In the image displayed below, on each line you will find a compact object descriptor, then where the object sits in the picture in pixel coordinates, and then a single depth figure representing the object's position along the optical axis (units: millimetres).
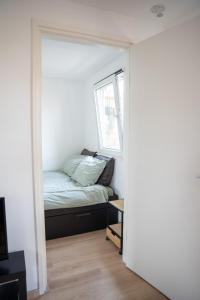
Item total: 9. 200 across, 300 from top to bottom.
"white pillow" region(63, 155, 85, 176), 3617
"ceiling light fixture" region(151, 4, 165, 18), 1734
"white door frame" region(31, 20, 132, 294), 1572
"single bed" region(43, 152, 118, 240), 2541
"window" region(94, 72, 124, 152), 2977
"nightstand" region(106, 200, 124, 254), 2305
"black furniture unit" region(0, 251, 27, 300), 1364
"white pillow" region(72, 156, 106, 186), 3021
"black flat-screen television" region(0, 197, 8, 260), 1397
